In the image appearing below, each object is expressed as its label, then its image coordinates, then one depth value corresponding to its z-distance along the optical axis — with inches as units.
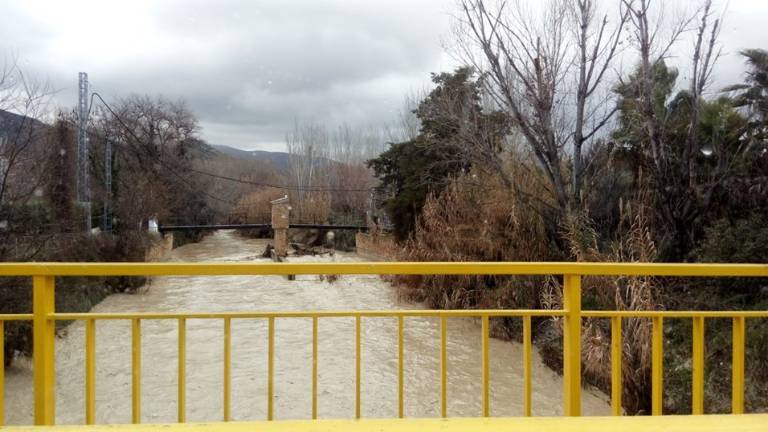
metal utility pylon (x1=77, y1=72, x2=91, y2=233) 518.3
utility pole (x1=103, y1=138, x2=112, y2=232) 587.9
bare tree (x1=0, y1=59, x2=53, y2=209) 344.5
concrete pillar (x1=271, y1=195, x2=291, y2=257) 681.8
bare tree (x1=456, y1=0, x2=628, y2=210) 363.6
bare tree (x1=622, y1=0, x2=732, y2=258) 326.0
